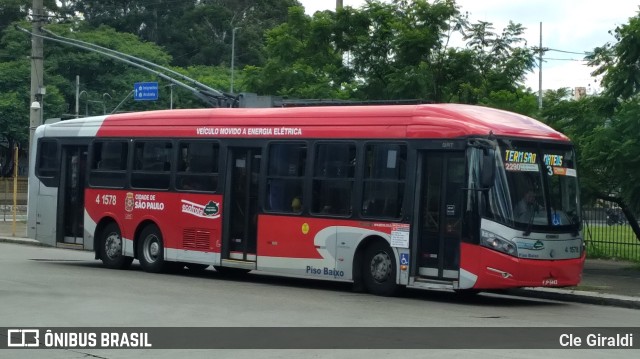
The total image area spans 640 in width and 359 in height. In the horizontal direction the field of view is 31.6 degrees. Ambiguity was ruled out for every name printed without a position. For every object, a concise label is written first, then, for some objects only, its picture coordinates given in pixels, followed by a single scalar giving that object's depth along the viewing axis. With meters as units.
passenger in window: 20.20
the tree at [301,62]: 32.34
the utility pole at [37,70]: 35.44
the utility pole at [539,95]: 26.93
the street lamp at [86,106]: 79.51
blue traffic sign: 52.00
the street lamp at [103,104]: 78.03
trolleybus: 17.61
